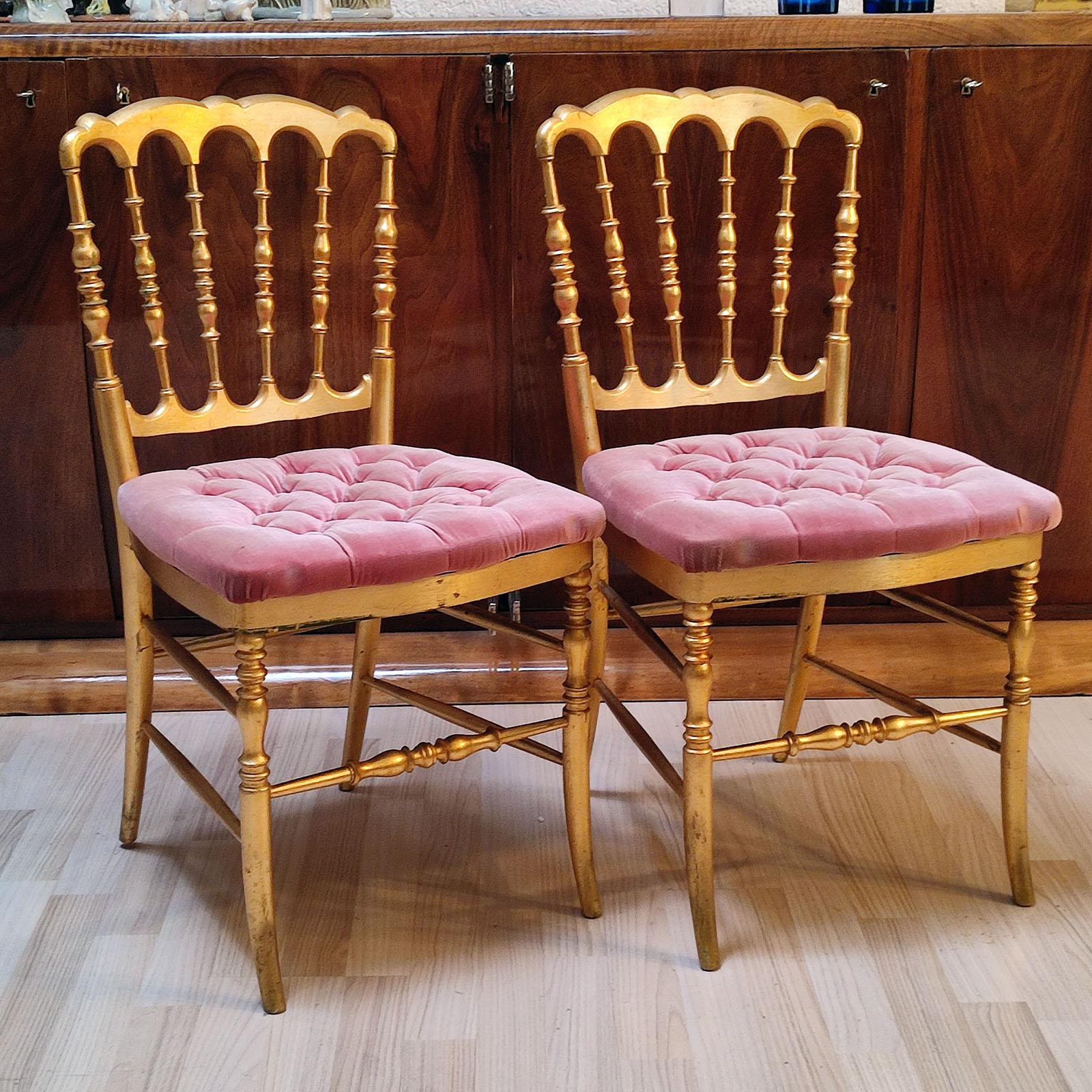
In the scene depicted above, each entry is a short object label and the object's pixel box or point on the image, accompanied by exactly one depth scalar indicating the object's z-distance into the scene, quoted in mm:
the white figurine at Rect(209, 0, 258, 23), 1876
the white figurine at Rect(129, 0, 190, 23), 1845
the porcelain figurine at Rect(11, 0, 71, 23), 1824
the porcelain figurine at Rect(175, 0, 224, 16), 1892
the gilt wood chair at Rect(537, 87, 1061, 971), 1229
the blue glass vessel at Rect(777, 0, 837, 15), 1832
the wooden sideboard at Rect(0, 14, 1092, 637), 1669
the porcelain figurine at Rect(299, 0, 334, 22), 1830
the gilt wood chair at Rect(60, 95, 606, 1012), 1158
